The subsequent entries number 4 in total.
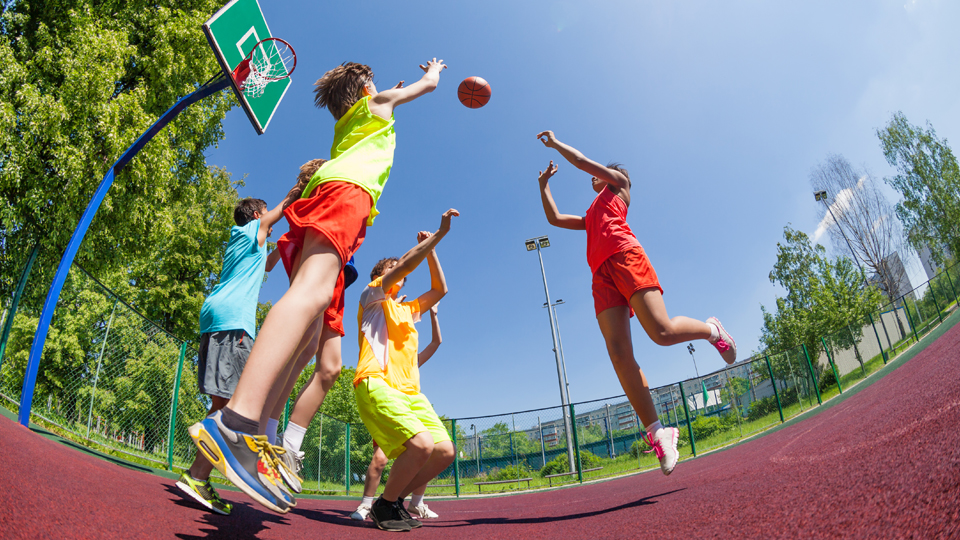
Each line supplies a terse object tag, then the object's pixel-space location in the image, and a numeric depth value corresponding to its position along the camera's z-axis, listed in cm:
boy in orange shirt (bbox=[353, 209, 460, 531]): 258
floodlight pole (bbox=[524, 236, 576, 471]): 1100
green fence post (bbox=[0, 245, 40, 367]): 566
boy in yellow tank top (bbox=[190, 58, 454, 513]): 131
